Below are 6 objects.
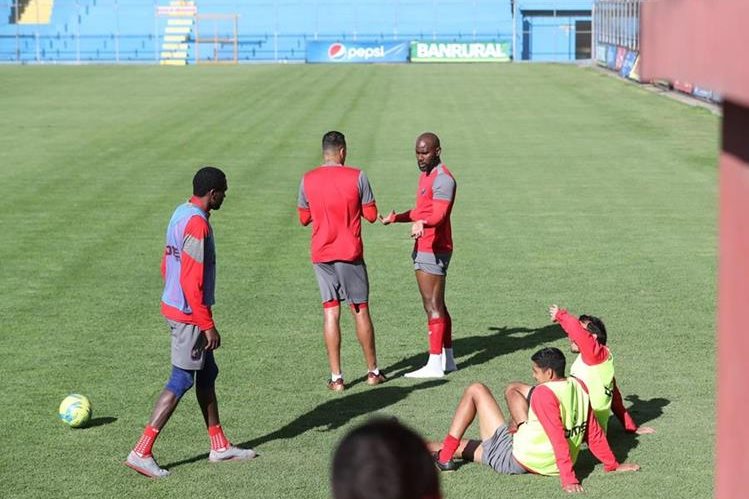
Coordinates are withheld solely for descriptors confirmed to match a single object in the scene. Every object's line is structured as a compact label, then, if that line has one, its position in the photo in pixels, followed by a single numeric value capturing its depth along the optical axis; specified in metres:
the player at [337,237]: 22.55
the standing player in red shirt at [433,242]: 23.34
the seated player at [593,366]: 18.86
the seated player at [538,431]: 17.37
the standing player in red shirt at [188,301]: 17.77
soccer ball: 20.39
